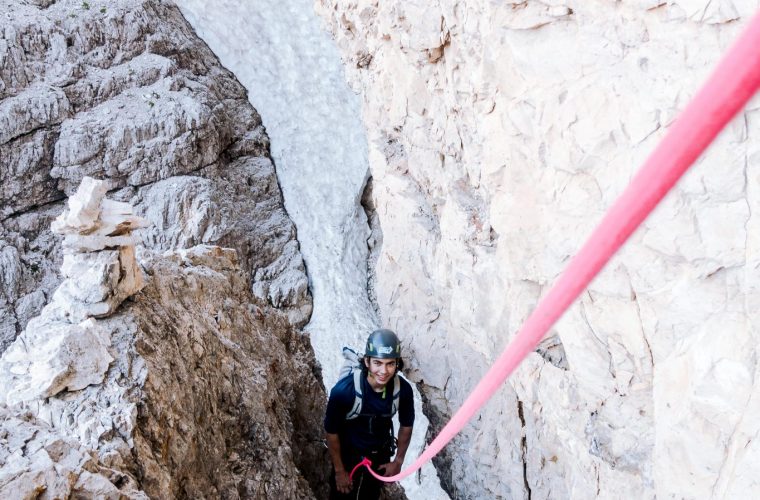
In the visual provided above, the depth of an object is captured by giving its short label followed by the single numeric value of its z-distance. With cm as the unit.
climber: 408
